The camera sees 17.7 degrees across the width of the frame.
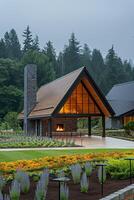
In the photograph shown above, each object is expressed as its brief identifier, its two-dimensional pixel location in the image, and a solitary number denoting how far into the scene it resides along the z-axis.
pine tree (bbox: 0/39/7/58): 76.68
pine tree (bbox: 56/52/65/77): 82.26
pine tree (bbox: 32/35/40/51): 92.39
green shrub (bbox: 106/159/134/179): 10.62
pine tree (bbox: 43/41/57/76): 80.50
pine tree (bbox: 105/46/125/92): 79.38
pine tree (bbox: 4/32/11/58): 87.26
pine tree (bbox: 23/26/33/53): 96.82
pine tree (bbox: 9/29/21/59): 89.81
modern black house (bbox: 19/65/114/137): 33.59
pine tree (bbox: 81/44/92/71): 93.74
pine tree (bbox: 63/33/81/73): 86.81
